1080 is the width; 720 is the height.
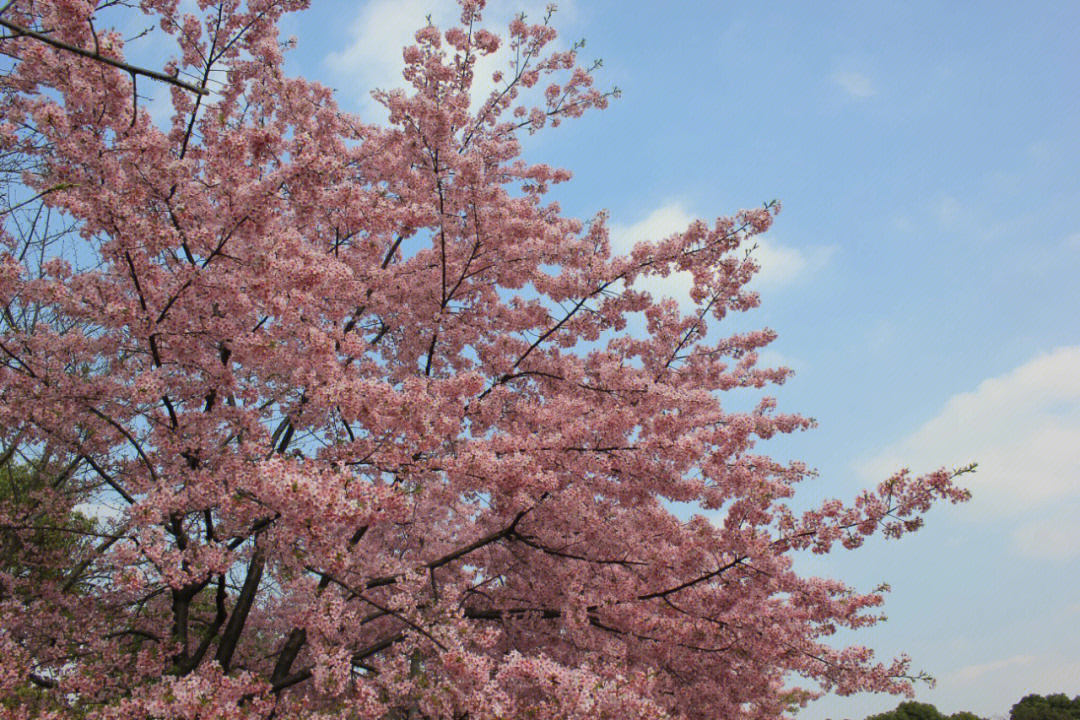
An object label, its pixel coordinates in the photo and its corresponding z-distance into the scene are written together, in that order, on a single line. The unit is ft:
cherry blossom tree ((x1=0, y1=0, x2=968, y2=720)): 24.97
